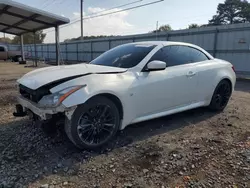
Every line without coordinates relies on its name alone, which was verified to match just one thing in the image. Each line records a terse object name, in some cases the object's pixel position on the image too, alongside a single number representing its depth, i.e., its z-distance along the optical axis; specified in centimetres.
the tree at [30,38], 5628
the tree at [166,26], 5644
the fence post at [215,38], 1237
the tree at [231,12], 4813
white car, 307
